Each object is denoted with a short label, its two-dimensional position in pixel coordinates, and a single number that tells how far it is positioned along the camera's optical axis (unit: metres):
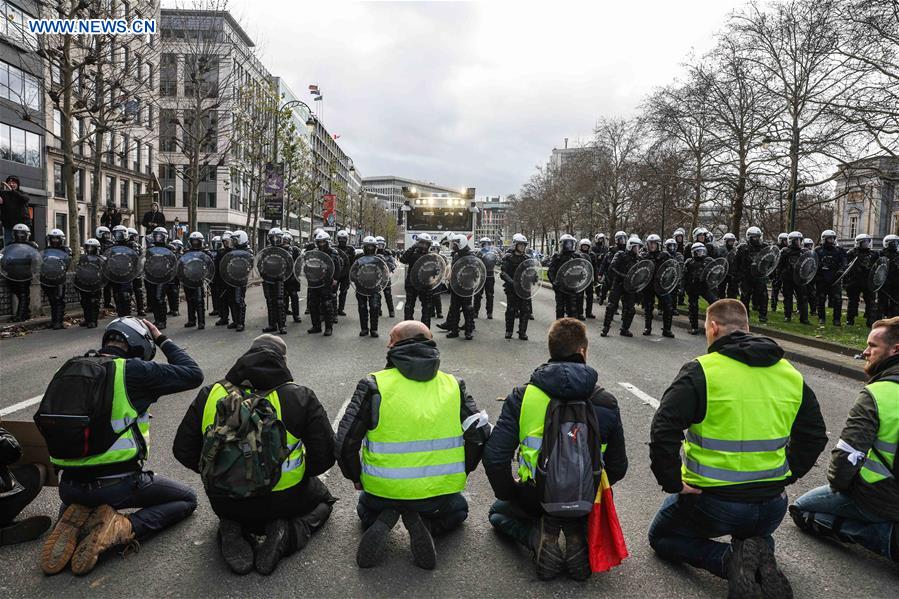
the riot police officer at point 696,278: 13.82
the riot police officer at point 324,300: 12.41
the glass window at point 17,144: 34.66
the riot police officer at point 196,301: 13.02
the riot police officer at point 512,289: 12.52
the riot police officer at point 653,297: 13.18
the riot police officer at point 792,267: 14.38
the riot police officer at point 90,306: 12.98
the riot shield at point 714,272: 13.81
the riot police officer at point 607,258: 16.75
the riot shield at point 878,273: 13.74
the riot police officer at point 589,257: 16.54
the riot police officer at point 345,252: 13.63
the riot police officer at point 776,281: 15.22
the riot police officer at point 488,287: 15.18
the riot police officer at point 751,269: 14.52
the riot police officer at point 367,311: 12.37
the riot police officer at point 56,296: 12.76
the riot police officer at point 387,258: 14.43
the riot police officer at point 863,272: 13.98
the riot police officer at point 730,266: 14.80
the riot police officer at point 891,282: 13.79
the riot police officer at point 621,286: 13.24
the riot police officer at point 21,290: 12.77
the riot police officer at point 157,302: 12.98
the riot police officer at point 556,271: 13.30
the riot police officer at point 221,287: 13.35
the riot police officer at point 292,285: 13.67
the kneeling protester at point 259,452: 3.30
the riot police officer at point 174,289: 14.54
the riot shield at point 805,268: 14.21
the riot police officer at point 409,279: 12.46
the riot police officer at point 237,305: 12.91
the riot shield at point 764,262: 14.41
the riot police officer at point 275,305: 12.46
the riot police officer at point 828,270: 14.52
